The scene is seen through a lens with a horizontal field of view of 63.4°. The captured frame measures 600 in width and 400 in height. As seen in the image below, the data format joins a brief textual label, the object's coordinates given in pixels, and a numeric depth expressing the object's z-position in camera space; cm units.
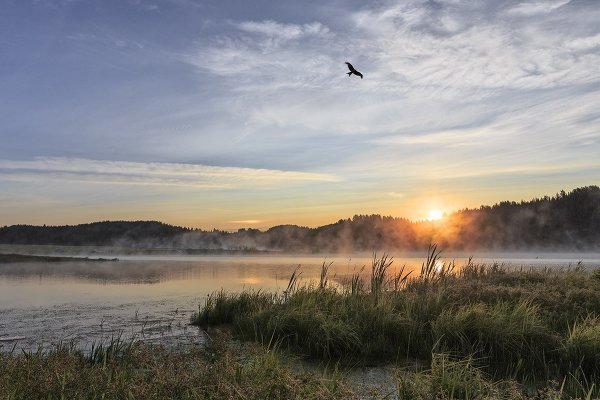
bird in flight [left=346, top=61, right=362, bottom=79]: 990
